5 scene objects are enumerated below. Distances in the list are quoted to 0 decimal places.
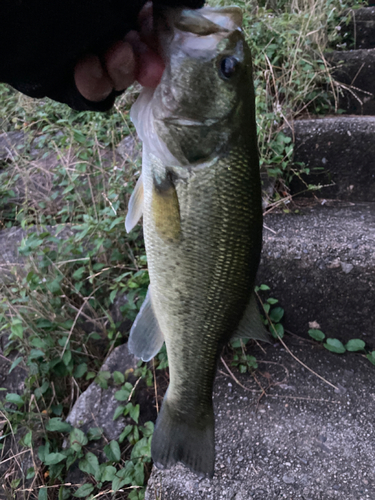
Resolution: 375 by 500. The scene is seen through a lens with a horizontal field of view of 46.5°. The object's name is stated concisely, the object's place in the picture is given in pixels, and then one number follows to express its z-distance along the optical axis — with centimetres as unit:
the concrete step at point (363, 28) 92
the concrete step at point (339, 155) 62
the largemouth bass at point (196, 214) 28
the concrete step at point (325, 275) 48
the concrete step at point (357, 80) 78
